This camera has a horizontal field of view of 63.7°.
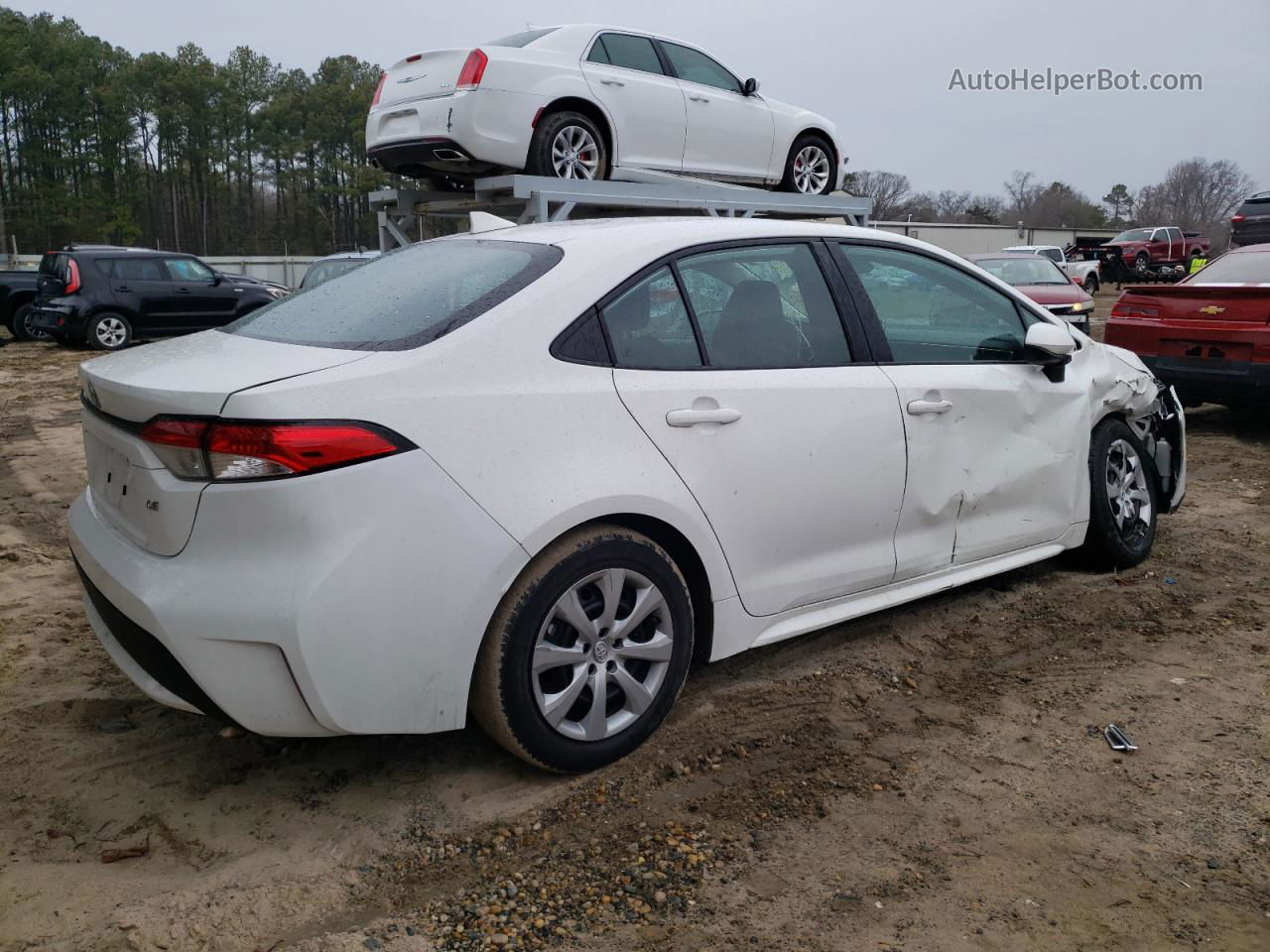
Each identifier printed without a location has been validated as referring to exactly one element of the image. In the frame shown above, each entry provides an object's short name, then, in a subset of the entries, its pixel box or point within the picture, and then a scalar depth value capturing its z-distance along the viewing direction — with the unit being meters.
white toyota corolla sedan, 2.43
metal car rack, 6.22
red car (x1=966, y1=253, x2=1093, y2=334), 14.38
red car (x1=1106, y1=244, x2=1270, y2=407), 7.71
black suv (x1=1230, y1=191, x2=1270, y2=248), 20.56
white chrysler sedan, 6.58
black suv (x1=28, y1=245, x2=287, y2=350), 15.73
